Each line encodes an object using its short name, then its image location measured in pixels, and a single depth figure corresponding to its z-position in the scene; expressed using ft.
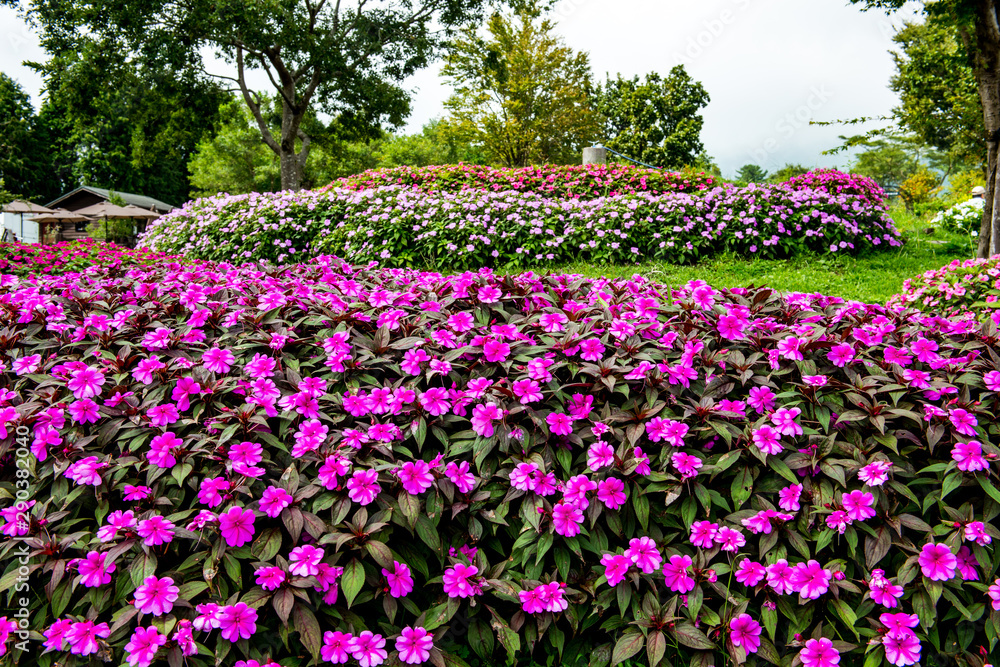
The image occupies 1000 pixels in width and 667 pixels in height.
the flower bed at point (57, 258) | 19.34
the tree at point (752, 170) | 191.46
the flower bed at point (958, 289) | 13.21
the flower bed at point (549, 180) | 36.04
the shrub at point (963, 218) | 33.39
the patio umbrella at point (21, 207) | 80.07
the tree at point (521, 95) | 86.99
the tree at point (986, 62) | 20.84
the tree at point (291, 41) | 49.47
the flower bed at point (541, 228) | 24.67
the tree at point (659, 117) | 109.91
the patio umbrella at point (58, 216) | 85.94
